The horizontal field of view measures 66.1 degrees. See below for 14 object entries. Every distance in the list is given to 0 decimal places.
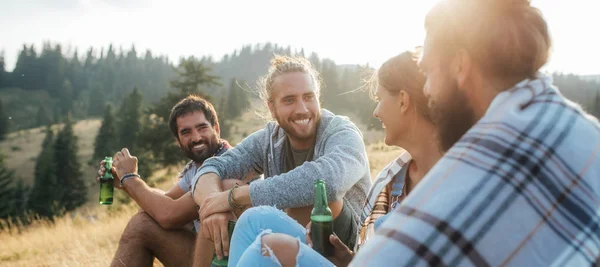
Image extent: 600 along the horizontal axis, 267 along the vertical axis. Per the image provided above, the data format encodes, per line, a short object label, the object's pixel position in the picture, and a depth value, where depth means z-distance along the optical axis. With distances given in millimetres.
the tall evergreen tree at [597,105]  57812
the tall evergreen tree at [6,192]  45588
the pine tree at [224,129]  36000
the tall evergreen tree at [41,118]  90250
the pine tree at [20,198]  47025
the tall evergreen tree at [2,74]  111000
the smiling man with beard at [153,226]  3812
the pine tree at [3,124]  78119
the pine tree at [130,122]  54312
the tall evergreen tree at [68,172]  45750
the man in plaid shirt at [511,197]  1070
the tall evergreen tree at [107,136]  57594
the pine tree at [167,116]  27359
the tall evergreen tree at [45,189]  44438
